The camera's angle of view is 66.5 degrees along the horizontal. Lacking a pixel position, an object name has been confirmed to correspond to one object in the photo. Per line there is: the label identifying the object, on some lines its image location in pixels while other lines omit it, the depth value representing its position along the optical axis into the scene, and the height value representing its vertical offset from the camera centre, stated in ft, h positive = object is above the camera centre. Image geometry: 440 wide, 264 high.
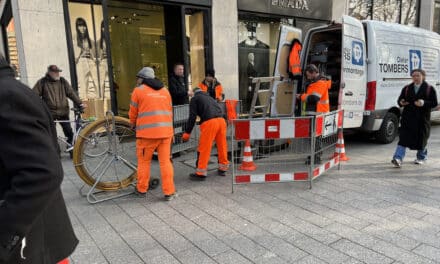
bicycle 19.30 -2.61
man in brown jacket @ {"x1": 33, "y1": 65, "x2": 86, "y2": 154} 19.33 -0.46
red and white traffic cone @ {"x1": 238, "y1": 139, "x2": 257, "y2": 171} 16.56 -3.94
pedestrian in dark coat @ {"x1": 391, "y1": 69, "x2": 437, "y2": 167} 17.15 -2.02
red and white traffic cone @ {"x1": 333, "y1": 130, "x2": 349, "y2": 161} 17.61 -3.60
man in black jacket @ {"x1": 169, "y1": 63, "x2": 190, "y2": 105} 22.39 -0.29
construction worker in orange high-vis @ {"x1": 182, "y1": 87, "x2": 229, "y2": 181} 15.92 -1.98
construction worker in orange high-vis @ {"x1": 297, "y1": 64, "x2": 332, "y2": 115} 17.70 -0.67
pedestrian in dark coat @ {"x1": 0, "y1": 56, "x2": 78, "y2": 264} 3.90 -0.97
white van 20.33 +0.86
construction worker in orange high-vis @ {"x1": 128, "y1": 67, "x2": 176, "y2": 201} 13.39 -1.68
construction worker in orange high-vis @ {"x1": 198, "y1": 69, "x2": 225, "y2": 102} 19.88 -0.27
